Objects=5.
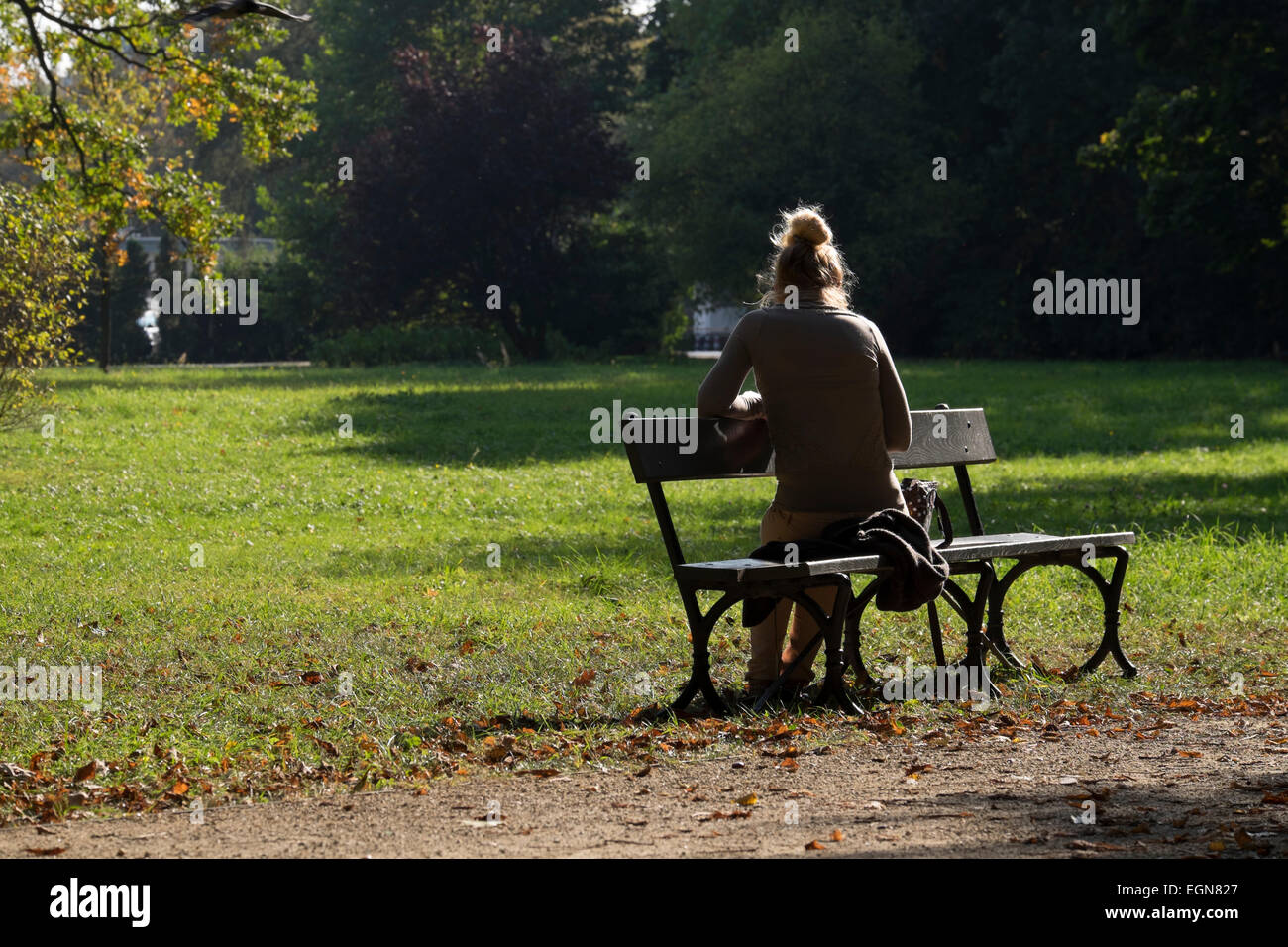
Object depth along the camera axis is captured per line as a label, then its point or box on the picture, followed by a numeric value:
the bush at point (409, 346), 41.00
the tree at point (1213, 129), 20.91
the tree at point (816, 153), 43.19
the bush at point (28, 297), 16.58
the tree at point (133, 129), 17.34
